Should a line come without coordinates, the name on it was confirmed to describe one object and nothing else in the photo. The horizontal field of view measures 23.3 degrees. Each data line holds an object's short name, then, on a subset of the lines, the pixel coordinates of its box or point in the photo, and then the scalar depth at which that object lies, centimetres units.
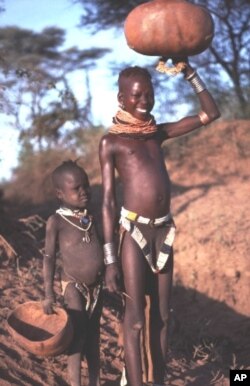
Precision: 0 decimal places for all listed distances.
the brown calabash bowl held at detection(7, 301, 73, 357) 320
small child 348
